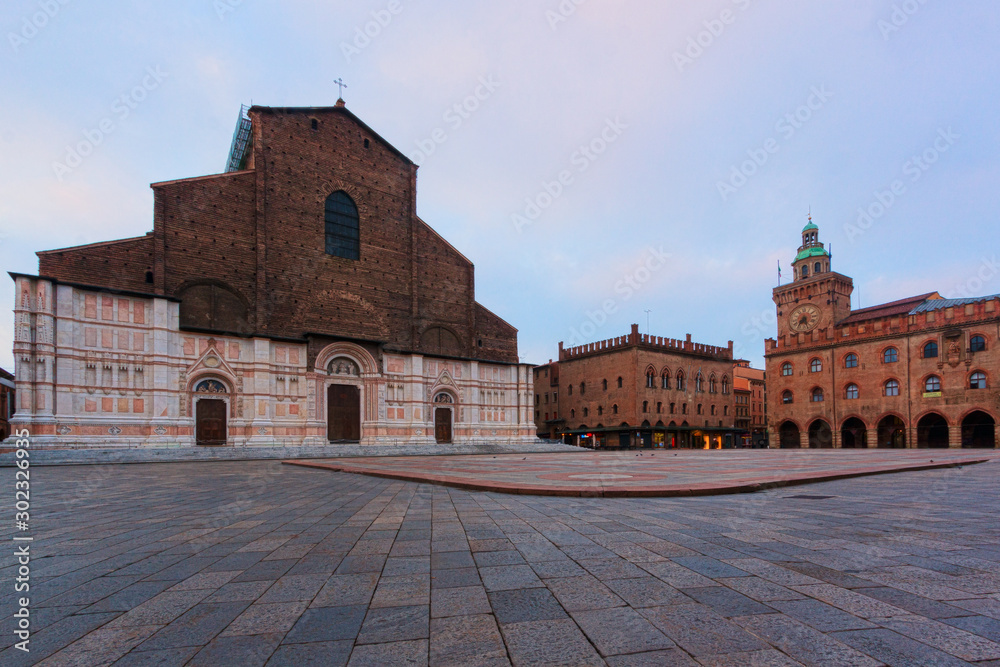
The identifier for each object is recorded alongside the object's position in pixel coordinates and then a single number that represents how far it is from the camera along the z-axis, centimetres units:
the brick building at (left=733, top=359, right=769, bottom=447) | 6988
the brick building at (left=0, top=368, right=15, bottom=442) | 4484
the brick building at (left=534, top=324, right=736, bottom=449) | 4784
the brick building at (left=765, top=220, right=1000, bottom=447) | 3822
